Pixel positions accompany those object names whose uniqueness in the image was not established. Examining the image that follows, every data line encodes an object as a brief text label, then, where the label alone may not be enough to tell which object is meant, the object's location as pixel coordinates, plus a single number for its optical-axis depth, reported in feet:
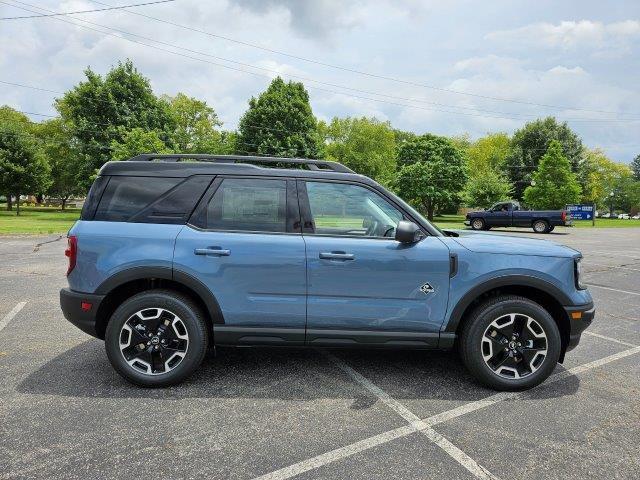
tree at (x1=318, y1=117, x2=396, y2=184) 208.13
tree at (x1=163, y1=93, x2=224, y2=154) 188.75
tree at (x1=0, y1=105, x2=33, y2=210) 191.42
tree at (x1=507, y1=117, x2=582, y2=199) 171.53
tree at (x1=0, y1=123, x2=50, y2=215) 118.11
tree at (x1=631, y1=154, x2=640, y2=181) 411.44
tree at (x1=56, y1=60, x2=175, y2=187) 110.73
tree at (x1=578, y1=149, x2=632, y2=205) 264.99
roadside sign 121.80
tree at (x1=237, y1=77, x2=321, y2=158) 127.24
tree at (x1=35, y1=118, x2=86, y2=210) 155.63
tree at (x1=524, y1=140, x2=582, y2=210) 126.31
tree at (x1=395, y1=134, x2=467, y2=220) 143.23
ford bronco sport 11.27
